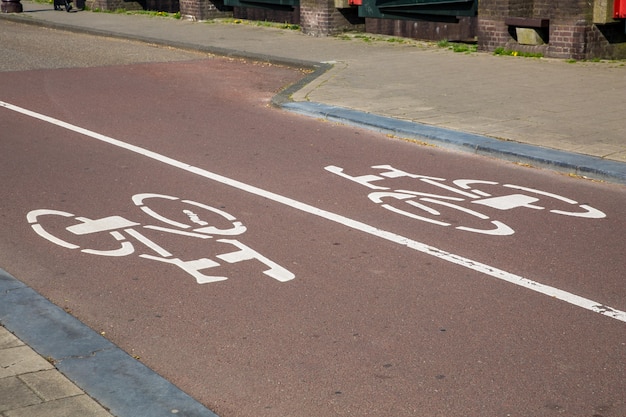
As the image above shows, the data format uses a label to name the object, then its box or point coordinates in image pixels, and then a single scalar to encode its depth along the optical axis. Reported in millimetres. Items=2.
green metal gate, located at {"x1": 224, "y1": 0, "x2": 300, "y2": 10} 23359
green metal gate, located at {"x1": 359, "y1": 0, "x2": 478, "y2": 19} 19359
